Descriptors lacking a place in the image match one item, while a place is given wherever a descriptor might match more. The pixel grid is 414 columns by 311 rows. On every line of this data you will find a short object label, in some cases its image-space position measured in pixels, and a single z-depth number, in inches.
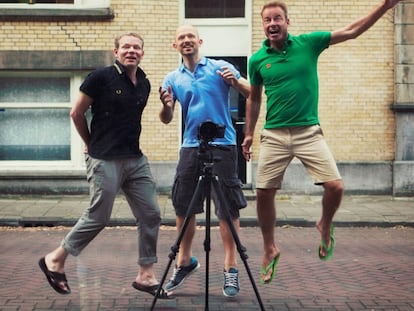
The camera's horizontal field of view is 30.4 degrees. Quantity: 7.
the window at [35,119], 581.0
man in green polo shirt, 231.6
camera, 219.6
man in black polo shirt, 234.1
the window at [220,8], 575.8
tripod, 215.2
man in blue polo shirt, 247.9
